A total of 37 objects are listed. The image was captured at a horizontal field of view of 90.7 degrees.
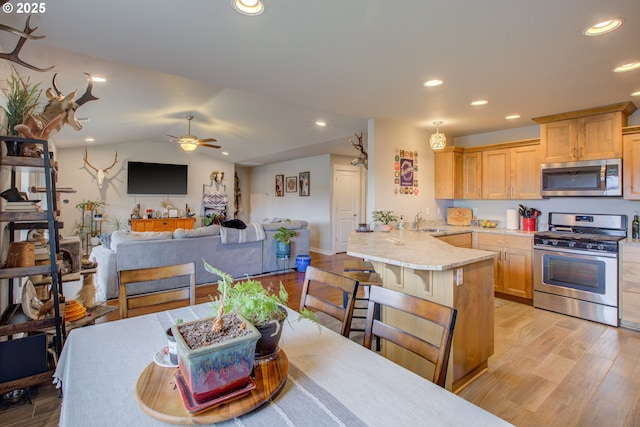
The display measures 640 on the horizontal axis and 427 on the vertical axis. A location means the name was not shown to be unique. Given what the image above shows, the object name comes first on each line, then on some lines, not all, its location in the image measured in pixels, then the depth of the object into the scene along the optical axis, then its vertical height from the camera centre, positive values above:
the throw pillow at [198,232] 4.43 -0.30
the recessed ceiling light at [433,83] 2.82 +1.17
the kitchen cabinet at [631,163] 3.32 +0.52
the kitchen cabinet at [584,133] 3.42 +0.91
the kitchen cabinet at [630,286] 3.07 -0.73
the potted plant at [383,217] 4.11 -0.07
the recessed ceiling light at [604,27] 1.86 +1.12
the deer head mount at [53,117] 1.99 +0.63
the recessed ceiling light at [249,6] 1.70 +1.13
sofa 4.03 -0.57
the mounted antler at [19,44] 1.51 +0.86
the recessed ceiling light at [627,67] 2.43 +1.14
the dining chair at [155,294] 1.62 -0.41
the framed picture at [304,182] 7.96 +0.76
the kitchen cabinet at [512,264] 3.80 -0.64
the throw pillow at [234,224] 4.93 -0.19
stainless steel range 3.22 -0.60
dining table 0.77 -0.50
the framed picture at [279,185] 9.04 +0.77
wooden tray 0.75 -0.48
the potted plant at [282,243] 5.13 -0.50
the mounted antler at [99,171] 7.33 +0.97
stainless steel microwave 3.46 +0.39
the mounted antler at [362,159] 4.50 +0.76
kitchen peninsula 2.05 -0.54
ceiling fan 5.82 +1.31
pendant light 4.10 +0.92
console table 7.68 -0.29
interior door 7.44 +0.26
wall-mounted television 7.90 +0.88
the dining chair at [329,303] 1.41 -0.41
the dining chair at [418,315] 1.04 -0.42
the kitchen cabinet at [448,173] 4.77 +0.60
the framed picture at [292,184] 8.47 +0.76
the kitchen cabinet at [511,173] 4.13 +0.54
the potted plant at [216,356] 0.75 -0.35
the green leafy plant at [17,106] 1.95 +0.67
